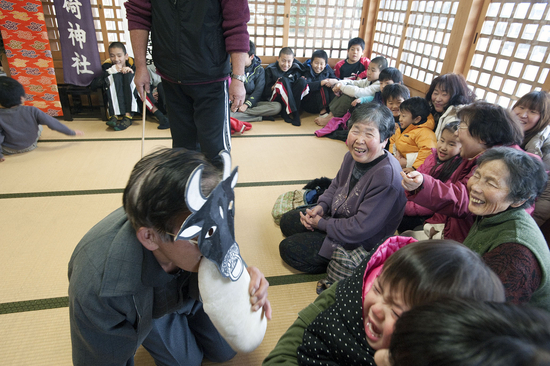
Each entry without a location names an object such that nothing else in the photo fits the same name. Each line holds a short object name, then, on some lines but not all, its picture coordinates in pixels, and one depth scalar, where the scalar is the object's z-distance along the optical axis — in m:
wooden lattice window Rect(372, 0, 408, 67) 3.99
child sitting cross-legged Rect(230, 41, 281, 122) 4.30
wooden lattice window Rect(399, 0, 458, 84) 3.14
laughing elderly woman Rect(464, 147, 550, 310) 1.03
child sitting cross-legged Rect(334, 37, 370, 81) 4.34
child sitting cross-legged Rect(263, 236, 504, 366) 0.61
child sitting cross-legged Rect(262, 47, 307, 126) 4.34
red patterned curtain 3.50
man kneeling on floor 0.74
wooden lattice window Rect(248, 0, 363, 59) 4.69
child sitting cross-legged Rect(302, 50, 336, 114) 4.46
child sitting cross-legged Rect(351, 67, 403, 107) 3.30
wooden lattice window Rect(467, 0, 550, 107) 2.29
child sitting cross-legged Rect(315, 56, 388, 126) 3.75
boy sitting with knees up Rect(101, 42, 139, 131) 3.83
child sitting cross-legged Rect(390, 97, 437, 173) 2.56
